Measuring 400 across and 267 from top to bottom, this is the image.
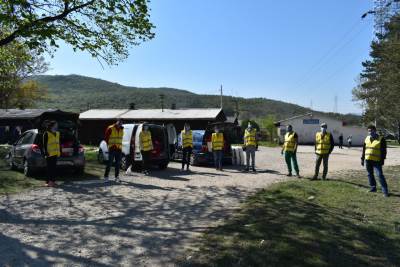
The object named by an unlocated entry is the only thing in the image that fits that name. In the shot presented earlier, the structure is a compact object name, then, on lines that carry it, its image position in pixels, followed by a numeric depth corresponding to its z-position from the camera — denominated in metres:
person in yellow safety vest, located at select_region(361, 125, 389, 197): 10.41
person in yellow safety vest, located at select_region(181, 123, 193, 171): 15.74
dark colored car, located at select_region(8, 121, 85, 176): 12.10
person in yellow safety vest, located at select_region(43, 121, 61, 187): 10.88
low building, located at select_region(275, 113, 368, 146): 56.62
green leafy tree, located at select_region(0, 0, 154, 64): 11.55
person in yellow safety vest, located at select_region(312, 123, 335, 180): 12.93
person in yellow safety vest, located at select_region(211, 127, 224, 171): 16.05
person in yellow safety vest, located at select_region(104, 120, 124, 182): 12.13
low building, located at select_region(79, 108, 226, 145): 37.16
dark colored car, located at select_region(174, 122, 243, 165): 17.40
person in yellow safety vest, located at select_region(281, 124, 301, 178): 13.73
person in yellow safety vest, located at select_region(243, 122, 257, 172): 15.41
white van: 14.68
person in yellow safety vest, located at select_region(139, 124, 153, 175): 14.13
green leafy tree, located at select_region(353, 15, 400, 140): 21.00
